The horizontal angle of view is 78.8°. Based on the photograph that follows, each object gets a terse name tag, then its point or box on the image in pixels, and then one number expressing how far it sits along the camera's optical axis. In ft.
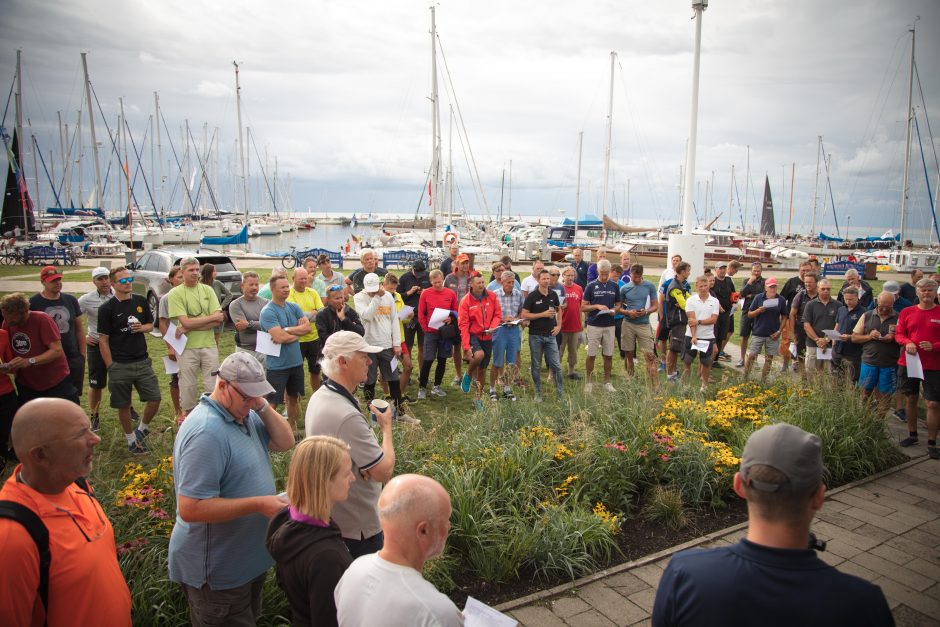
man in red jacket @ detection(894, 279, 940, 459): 22.00
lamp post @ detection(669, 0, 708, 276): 45.55
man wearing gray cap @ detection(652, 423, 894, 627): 5.84
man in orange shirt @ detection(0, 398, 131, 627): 6.83
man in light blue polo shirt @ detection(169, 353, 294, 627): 9.07
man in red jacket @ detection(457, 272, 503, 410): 27.35
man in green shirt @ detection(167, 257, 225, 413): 22.44
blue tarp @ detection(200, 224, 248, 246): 131.34
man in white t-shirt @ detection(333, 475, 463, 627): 6.40
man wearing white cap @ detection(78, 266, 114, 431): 22.79
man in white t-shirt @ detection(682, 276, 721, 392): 29.37
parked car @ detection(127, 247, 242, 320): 44.09
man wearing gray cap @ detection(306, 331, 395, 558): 10.44
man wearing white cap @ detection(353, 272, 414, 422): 24.80
